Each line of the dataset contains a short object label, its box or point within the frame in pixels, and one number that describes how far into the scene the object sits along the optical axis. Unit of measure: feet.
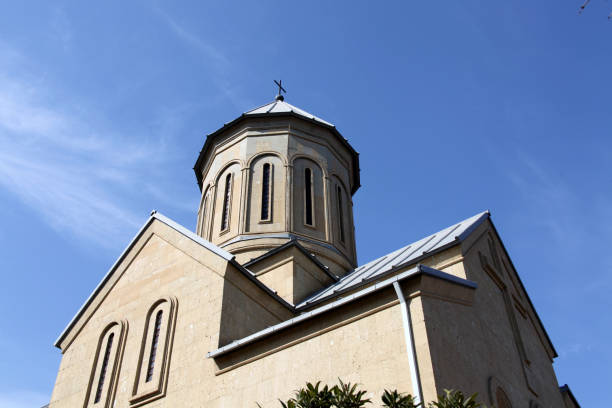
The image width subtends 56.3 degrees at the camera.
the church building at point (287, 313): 25.04
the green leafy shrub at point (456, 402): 16.97
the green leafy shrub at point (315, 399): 17.94
